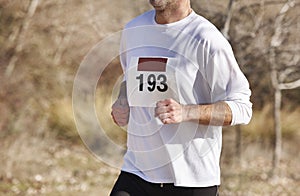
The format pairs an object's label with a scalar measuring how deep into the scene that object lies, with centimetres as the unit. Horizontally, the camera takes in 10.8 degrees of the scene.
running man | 589
